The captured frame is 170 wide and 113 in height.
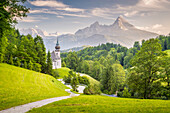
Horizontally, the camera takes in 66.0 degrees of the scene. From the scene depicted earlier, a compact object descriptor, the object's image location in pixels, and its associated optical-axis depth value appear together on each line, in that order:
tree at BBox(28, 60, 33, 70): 45.97
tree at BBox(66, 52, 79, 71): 118.18
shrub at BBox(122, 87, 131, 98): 38.94
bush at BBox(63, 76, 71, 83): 57.90
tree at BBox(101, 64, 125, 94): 55.31
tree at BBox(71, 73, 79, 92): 41.69
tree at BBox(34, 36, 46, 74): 54.25
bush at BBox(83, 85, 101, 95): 33.39
